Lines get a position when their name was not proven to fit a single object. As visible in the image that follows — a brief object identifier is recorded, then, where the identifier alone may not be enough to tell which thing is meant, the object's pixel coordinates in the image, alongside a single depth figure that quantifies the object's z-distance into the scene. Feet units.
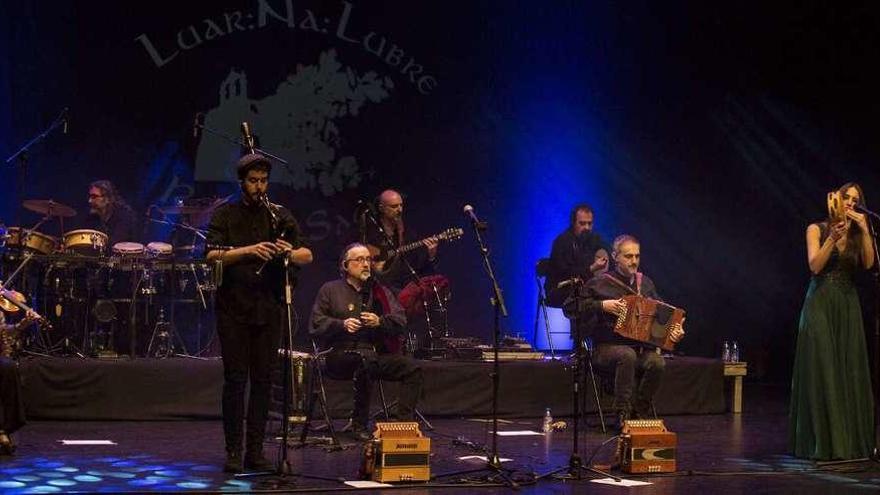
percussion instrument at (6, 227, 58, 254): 34.50
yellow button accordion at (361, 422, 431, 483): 22.66
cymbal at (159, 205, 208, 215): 37.22
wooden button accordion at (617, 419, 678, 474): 24.31
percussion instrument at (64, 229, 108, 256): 35.78
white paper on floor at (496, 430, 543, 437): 31.11
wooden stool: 37.55
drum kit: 35.47
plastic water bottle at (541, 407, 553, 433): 31.91
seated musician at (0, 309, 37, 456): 25.00
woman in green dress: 26.12
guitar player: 35.29
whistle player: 22.81
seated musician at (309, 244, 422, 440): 28.99
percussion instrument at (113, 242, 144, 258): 35.73
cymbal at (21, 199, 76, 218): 35.50
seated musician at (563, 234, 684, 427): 31.19
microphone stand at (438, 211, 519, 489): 23.50
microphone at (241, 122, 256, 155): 22.59
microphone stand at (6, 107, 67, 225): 37.24
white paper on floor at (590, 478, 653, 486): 23.26
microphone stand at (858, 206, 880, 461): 25.74
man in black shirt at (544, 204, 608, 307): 38.41
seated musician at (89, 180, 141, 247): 37.45
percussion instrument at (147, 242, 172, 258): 36.13
